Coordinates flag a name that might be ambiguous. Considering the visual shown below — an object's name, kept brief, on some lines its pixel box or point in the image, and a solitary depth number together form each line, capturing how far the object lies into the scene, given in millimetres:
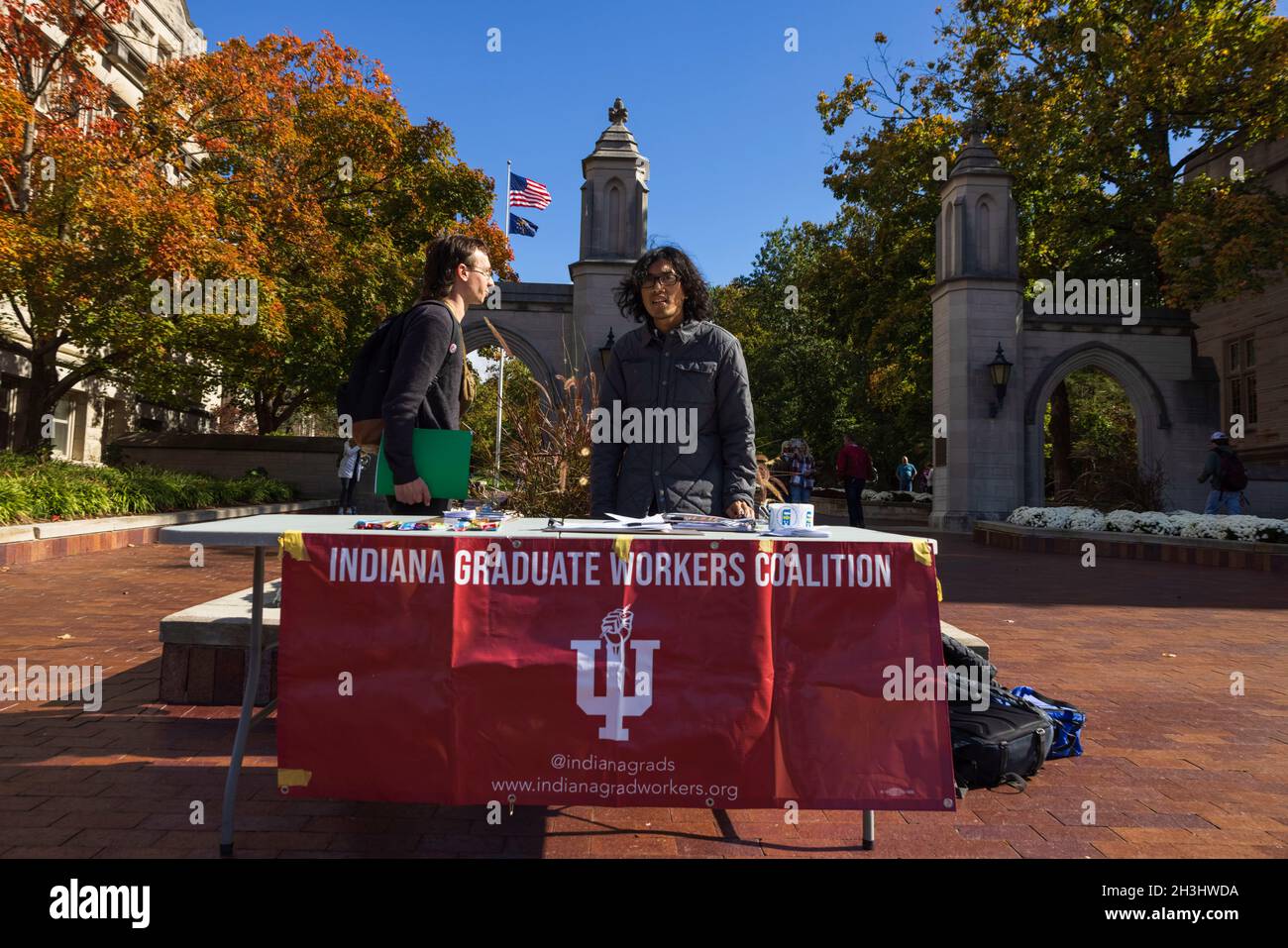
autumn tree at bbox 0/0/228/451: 12734
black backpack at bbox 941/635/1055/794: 3496
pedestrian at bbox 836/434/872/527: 17641
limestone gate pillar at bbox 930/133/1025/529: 19406
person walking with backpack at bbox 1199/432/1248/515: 14852
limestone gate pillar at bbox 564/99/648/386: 19656
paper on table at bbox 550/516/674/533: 2859
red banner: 2629
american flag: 22141
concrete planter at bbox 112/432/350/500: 24234
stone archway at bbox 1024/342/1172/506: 19891
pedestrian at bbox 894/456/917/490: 29578
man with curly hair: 3738
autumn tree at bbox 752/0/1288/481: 14945
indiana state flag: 24478
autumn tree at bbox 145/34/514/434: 16906
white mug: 2957
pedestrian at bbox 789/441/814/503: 19234
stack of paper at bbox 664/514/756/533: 3031
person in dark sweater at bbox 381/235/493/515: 3230
